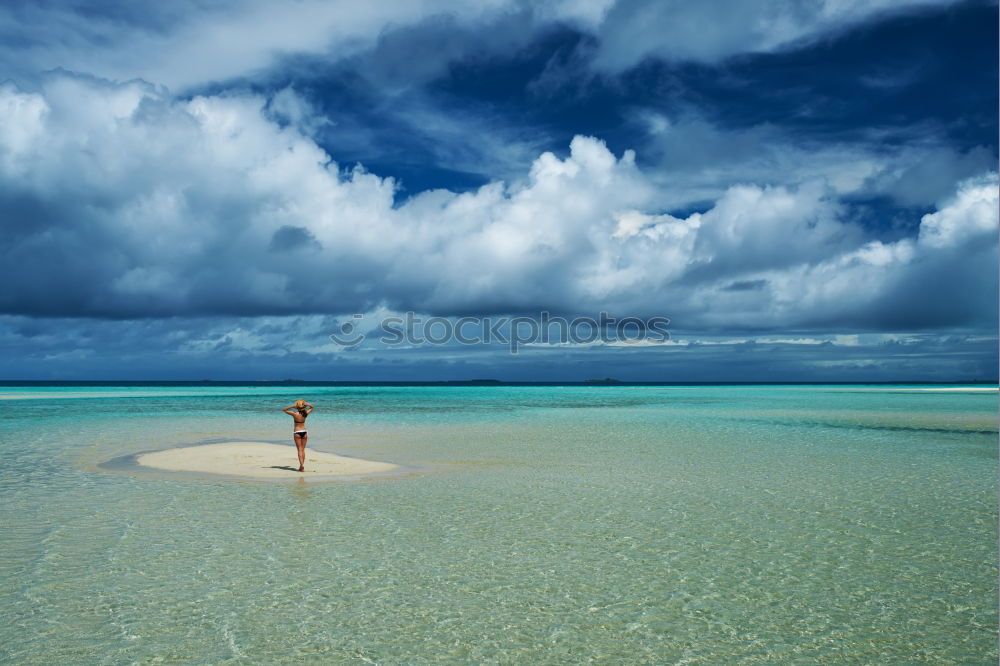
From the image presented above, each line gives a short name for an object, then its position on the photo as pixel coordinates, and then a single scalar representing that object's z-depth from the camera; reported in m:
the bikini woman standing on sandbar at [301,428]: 20.57
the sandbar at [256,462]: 21.41
